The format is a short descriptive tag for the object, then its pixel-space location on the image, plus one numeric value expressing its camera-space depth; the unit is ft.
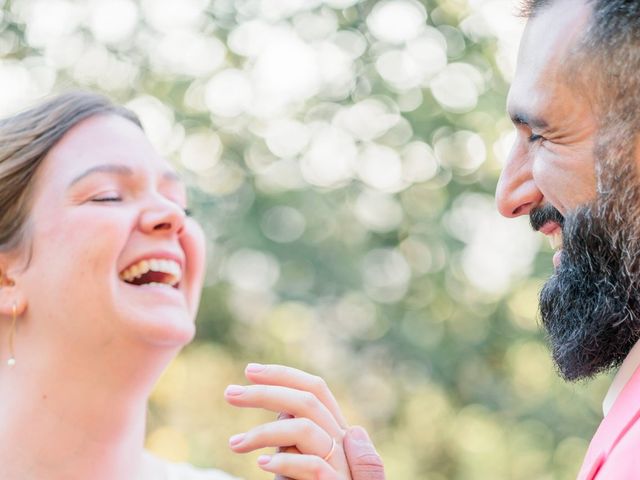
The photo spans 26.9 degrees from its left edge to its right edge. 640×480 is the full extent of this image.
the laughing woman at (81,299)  3.17
